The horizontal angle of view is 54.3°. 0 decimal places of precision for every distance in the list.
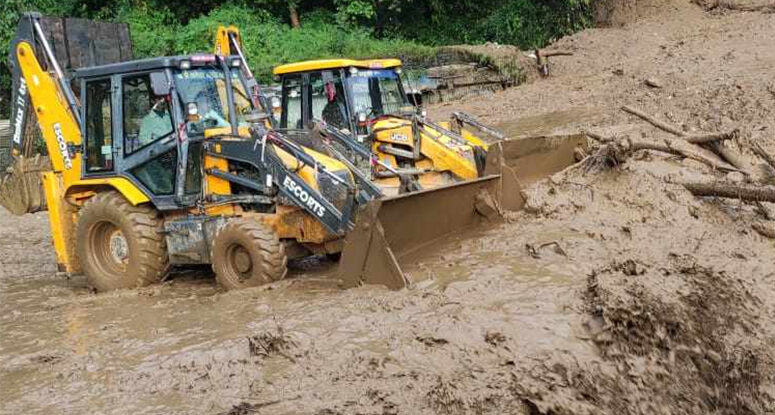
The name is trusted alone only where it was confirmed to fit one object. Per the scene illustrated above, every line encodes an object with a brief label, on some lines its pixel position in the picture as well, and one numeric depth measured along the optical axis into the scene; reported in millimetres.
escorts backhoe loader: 7266
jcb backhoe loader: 8172
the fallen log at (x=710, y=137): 9070
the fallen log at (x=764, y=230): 7383
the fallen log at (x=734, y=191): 7604
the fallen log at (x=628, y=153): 9078
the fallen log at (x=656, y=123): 10312
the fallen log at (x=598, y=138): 10280
